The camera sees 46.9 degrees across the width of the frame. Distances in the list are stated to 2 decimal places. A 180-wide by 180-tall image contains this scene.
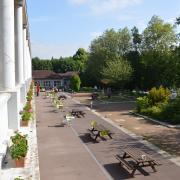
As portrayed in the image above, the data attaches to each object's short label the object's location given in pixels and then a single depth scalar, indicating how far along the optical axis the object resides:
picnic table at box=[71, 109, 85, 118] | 15.16
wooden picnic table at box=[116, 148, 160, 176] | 6.60
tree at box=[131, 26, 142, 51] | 32.45
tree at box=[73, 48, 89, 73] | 58.17
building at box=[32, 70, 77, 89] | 47.43
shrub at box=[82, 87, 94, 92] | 37.10
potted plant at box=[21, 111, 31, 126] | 11.37
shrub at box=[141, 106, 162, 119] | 13.87
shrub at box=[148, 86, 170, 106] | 15.91
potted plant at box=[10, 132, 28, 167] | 6.70
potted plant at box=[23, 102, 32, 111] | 12.44
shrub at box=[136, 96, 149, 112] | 15.90
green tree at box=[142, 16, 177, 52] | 28.91
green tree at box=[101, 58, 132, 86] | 25.89
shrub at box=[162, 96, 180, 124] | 12.74
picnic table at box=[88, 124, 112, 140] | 9.98
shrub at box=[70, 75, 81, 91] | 36.94
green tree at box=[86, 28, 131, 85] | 33.49
